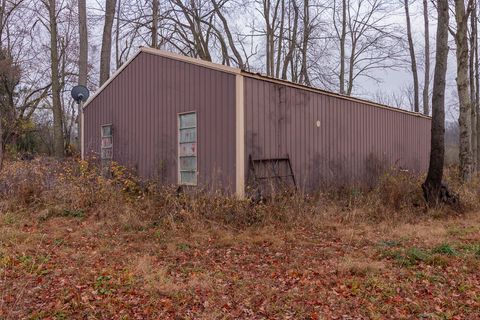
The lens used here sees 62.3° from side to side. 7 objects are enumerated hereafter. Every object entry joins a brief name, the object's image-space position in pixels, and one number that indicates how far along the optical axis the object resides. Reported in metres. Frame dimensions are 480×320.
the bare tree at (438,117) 7.96
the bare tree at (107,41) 13.91
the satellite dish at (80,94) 11.39
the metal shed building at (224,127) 7.74
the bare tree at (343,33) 21.02
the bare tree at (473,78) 16.48
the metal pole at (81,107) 11.71
